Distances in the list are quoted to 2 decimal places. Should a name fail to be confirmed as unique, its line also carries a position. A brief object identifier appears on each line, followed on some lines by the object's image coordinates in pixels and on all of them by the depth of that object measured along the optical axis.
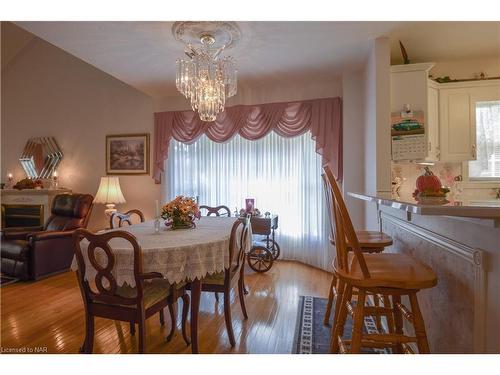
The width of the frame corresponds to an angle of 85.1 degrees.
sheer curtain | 3.71
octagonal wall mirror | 4.82
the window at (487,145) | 3.03
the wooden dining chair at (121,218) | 2.48
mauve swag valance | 3.41
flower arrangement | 2.30
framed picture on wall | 4.32
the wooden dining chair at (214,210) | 3.44
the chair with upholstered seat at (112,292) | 1.51
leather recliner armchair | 3.20
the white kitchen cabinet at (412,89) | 2.51
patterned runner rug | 1.90
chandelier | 2.32
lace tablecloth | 1.57
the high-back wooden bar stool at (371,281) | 1.18
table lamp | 4.05
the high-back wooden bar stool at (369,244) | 1.74
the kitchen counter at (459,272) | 1.03
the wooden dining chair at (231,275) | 1.95
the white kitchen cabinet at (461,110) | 2.82
